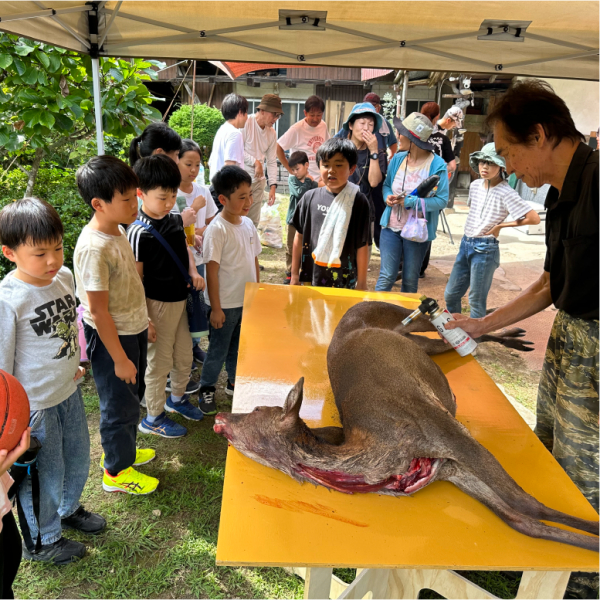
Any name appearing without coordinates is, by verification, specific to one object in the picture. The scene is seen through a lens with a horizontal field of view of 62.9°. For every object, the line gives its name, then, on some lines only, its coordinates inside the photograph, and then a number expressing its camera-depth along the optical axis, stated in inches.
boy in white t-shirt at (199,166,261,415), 134.8
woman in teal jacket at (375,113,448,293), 180.4
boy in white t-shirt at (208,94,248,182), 220.1
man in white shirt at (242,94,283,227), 251.0
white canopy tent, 126.9
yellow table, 56.8
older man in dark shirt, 82.0
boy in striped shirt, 175.9
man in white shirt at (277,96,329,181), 265.9
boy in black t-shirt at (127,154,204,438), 116.3
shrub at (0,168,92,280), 191.6
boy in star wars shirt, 80.7
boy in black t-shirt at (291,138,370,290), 149.9
